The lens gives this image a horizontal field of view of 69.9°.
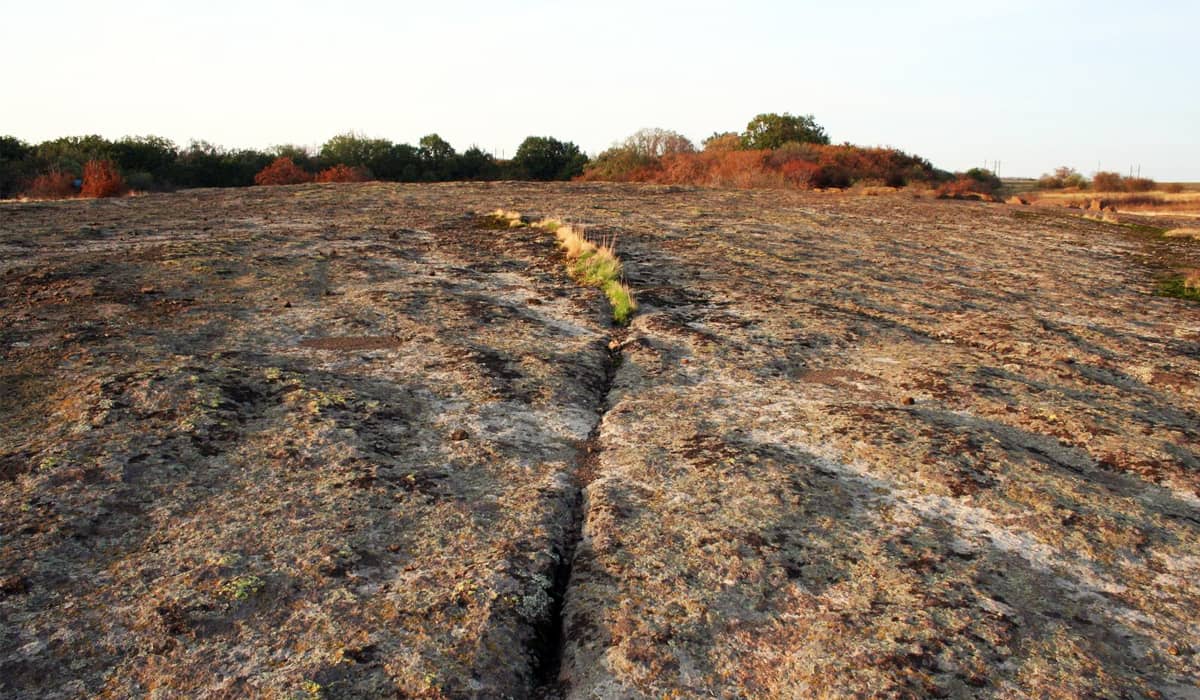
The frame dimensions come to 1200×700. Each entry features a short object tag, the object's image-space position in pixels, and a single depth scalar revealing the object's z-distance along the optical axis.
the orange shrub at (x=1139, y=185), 39.09
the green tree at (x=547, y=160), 33.44
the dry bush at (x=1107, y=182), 38.91
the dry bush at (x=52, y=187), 17.39
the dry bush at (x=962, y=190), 21.81
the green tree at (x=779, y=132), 33.86
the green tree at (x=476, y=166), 32.42
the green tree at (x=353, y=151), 31.12
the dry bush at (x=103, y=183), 15.66
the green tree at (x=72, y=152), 22.62
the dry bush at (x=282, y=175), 24.84
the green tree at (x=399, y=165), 31.20
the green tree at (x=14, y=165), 19.81
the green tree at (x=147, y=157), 24.42
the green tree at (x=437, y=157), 32.03
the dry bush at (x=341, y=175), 24.82
